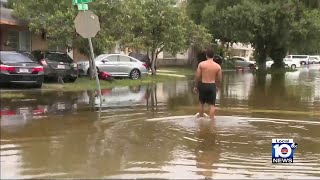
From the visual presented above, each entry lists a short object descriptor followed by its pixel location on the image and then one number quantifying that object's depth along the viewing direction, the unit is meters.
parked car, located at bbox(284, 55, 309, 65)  77.12
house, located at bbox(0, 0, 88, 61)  24.85
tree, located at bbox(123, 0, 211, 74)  28.28
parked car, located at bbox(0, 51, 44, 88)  16.78
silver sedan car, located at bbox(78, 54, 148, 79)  25.19
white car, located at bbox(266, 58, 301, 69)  60.92
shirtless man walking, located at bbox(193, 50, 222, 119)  11.48
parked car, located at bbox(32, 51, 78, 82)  20.69
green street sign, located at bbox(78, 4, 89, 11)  14.26
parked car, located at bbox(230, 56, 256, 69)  51.94
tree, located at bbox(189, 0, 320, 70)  37.69
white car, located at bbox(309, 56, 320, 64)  83.78
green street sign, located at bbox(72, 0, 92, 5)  14.03
